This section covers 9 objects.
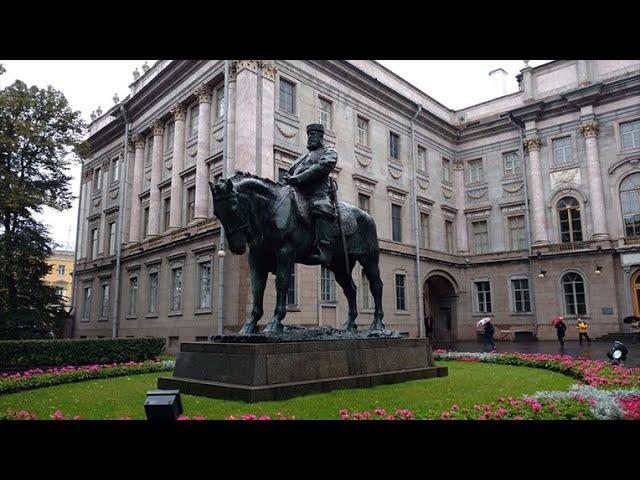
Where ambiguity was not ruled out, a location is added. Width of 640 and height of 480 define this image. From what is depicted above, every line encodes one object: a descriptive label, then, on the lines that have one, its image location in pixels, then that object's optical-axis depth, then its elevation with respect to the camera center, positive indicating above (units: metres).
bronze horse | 8.20 +1.74
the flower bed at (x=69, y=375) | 10.58 -0.91
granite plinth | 7.79 -0.57
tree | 23.38 +6.81
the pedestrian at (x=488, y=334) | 25.58 -0.19
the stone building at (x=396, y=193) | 25.48 +8.54
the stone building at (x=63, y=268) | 76.75 +10.13
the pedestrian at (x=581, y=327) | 27.62 +0.11
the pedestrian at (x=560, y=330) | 26.20 -0.01
